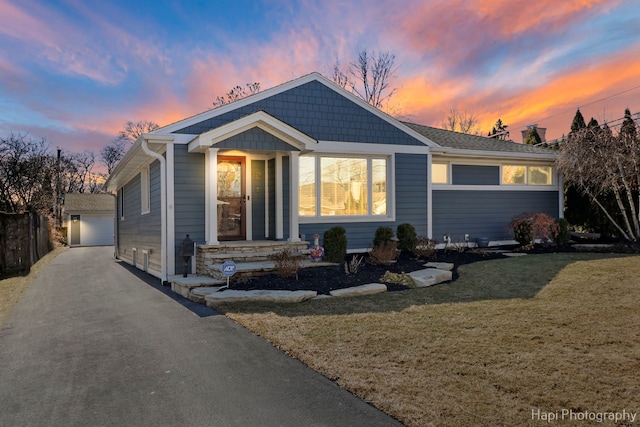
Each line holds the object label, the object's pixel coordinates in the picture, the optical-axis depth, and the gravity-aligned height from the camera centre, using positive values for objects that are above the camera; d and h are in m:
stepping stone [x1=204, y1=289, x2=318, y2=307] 6.04 -1.24
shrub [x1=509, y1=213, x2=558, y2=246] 11.21 -0.45
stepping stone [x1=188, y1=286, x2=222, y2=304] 6.50 -1.28
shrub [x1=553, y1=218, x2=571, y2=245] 11.65 -0.64
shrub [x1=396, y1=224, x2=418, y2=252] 10.03 -0.62
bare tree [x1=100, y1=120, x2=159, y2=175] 34.66 +6.89
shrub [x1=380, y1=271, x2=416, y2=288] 7.23 -1.20
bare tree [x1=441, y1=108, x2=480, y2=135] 33.03 +7.56
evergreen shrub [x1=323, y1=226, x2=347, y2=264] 8.67 -0.70
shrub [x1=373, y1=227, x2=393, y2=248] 9.86 -0.53
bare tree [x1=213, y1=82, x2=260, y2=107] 26.27 +8.13
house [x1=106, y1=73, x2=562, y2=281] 8.48 +0.94
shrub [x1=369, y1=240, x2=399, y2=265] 8.59 -0.89
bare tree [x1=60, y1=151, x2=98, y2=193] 36.72 +4.09
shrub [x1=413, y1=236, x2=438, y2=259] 9.72 -0.85
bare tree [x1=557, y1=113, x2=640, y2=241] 11.45 +1.33
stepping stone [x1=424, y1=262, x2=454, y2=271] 8.38 -1.12
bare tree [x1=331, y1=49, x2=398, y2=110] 26.14 +9.08
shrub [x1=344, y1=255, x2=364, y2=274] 7.84 -1.07
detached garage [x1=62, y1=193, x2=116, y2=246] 29.03 -0.32
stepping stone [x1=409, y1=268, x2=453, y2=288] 7.16 -1.17
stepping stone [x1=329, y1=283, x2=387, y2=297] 6.48 -1.26
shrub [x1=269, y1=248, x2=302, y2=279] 7.32 -0.93
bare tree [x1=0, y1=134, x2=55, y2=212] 22.48 +2.43
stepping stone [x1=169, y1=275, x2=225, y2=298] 7.09 -1.23
